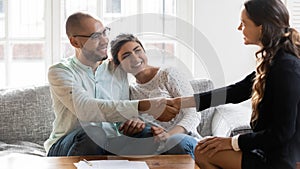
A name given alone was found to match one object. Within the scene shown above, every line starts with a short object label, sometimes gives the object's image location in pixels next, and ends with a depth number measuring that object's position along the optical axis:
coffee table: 2.38
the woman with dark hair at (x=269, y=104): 2.30
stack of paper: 2.34
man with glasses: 2.82
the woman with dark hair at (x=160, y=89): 2.82
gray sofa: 3.40
